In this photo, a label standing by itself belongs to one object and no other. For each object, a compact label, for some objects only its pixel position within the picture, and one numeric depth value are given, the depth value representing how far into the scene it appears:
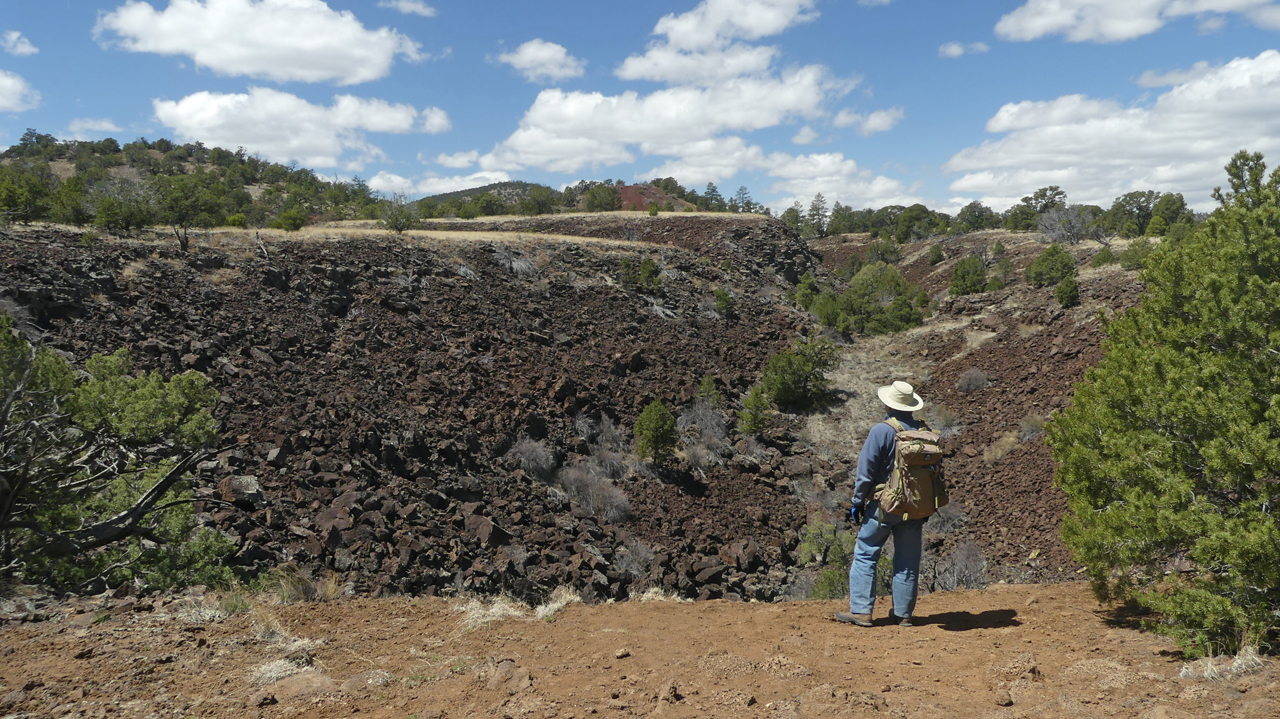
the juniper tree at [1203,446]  3.25
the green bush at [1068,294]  21.11
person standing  4.54
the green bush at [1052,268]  24.78
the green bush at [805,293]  31.03
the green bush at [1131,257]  22.22
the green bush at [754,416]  17.05
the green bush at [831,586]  8.91
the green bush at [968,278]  29.59
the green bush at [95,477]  4.80
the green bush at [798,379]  19.39
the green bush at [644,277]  26.17
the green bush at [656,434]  14.42
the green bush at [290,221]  24.83
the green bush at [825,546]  11.23
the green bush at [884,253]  47.81
